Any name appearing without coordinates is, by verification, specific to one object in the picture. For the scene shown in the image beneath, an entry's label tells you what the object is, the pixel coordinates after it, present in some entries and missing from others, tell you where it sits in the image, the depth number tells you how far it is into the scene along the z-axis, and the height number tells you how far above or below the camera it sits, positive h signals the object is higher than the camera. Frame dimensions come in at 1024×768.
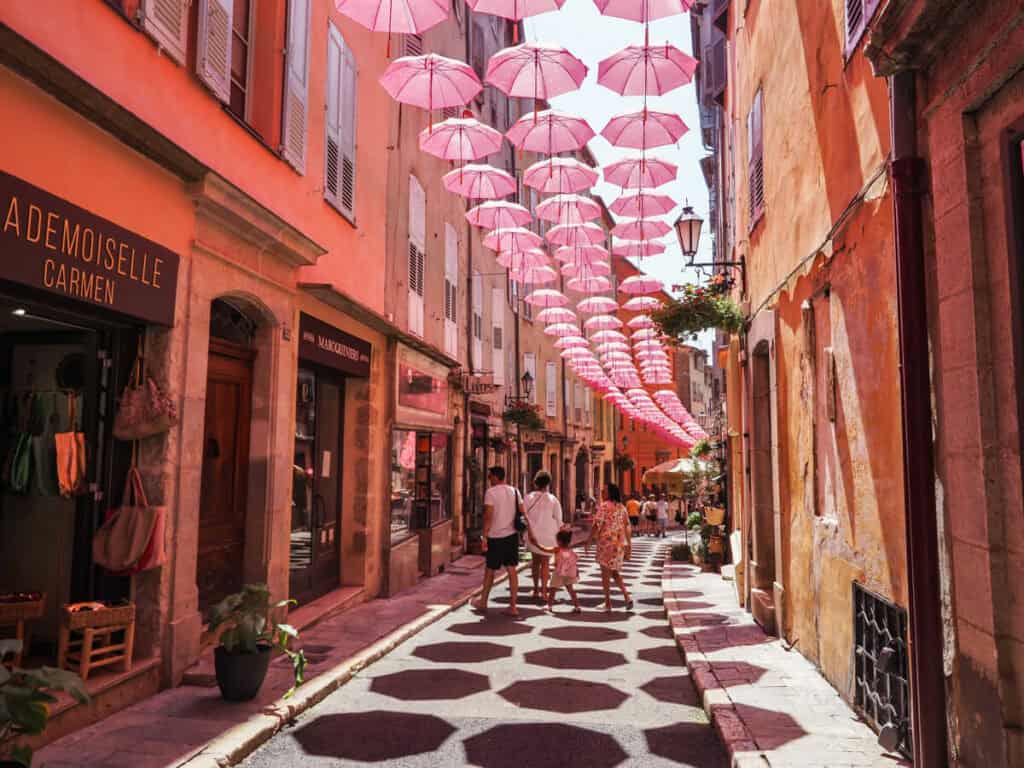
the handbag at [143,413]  5.56 +0.40
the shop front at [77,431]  5.21 +0.27
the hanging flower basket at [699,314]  10.07 +2.07
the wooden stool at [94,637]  5.03 -1.13
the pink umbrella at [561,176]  10.61 +4.06
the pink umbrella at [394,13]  7.15 +4.22
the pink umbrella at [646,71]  8.30 +4.33
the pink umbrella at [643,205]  11.27 +3.88
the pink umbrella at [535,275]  14.65 +3.71
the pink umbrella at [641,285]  14.94 +3.61
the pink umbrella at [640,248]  12.91 +3.74
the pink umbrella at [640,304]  15.93 +3.48
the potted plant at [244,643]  5.35 -1.19
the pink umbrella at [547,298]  16.59 +3.71
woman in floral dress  10.40 -0.91
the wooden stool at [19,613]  5.09 -0.95
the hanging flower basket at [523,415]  21.41 +1.57
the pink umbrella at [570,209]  11.25 +3.81
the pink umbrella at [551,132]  9.23 +4.05
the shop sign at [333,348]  8.58 +1.46
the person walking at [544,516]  10.77 -0.61
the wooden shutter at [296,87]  8.08 +4.06
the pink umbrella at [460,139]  9.54 +4.07
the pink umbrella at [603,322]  18.22 +3.52
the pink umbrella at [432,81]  8.24 +4.13
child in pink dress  10.16 -1.28
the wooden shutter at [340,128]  9.43 +4.29
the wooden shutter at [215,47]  6.38 +3.57
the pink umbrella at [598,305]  17.12 +3.68
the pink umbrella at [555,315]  18.03 +3.64
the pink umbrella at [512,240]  12.59 +3.78
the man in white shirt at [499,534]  10.05 -0.80
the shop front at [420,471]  11.67 +0.00
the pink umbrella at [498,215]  12.66 +4.19
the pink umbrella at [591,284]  15.39 +3.74
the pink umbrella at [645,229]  12.05 +3.77
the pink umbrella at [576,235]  12.10 +3.71
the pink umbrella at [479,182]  10.78 +4.03
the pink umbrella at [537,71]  8.33 +4.32
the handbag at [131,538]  5.43 -0.48
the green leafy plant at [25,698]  2.90 -0.87
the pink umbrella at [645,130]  9.30 +4.12
